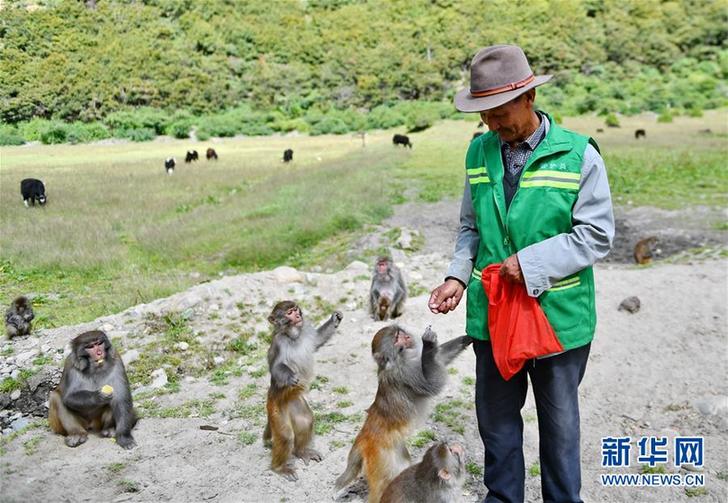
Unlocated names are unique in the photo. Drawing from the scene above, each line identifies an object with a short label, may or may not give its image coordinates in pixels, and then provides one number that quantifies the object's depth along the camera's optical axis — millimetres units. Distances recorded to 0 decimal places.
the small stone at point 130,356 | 6355
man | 2752
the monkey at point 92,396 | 4777
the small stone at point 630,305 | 7094
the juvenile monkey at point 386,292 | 7387
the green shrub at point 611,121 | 31453
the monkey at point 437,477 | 3182
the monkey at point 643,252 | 9953
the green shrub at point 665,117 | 32656
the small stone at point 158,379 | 6020
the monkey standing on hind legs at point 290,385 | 4332
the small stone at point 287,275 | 8227
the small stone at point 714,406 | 5086
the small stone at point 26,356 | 6102
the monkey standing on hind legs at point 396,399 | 3695
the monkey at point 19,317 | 6351
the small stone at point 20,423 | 5244
